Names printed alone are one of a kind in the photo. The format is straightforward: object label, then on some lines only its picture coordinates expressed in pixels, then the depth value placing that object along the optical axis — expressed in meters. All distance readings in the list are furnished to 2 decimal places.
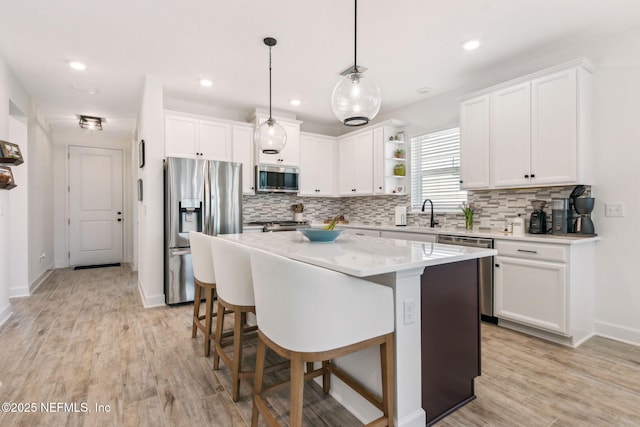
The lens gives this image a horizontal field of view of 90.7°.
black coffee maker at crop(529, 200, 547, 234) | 3.02
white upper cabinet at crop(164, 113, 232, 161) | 4.06
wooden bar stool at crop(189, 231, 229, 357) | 2.35
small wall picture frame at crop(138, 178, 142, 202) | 4.40
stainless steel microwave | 4.62
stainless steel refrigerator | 3.64
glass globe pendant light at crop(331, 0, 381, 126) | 1.93
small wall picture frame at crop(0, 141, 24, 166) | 2.93
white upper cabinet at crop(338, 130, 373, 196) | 4.88
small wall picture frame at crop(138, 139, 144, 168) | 4.03
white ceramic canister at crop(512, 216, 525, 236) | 3.04
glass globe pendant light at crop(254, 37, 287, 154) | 2.87
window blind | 4.10
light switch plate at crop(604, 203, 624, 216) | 2.71
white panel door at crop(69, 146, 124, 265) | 6.25
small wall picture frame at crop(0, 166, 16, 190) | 2.95
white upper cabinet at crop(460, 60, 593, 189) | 2.73
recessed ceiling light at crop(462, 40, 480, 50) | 2.88
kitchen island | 1.46
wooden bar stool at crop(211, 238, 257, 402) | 1.82
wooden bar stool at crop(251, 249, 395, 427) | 1.24
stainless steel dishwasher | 3.02
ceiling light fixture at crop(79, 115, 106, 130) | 5.19
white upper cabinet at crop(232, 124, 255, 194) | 4.54
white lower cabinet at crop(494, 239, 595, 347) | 2.56
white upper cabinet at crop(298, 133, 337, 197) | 5.20
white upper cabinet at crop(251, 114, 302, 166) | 4.70
